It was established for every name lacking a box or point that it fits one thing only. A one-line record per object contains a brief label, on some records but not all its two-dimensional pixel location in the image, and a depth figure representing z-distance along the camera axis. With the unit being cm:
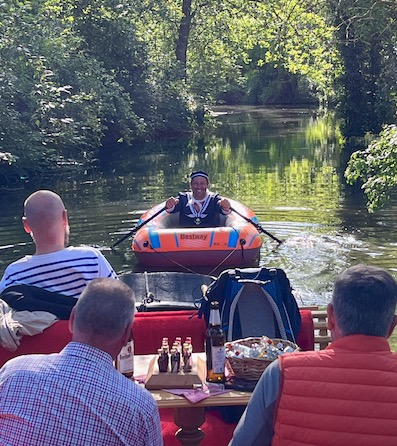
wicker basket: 300
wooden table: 289
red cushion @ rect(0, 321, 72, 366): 351
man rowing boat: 978
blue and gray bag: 373
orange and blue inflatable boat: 885
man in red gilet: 212
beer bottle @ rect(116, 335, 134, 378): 304
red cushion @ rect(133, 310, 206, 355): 373
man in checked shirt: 221
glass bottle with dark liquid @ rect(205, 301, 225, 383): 300
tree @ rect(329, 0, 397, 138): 2050
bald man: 348
